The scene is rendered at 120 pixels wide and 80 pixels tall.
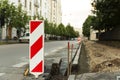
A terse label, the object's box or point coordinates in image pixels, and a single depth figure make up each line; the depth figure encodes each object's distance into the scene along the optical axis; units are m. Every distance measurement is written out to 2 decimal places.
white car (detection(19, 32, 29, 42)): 34.01
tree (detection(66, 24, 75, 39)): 94.60
